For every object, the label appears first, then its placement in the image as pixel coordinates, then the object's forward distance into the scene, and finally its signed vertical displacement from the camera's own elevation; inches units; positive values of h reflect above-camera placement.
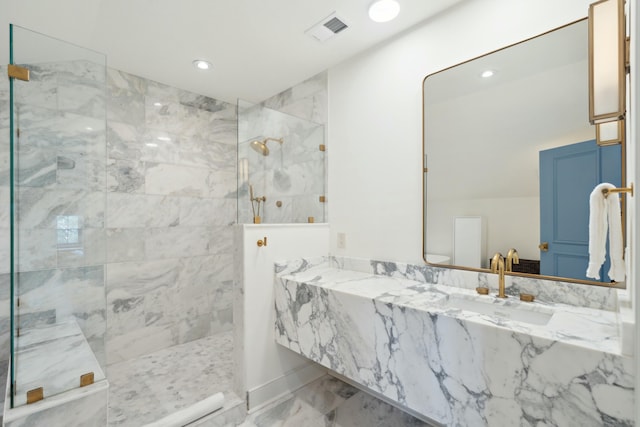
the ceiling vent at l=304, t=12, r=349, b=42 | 73.4 +47.4
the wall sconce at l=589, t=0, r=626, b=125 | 44.4 +23.1
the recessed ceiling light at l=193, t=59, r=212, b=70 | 93.0 +47.7
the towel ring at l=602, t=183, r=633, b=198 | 38.7 +3.1
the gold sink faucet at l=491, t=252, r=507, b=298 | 58.1 -10.6
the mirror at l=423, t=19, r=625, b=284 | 52.6 +10.7
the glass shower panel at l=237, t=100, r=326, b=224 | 85.5 +14.5
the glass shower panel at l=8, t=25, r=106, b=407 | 51.9 -0.1
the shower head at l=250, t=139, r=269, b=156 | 86.4 +19.9
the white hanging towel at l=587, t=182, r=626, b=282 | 42.2 -2.5
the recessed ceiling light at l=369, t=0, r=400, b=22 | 67.5 +47.1
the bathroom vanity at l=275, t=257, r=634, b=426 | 36.9 -20.1
